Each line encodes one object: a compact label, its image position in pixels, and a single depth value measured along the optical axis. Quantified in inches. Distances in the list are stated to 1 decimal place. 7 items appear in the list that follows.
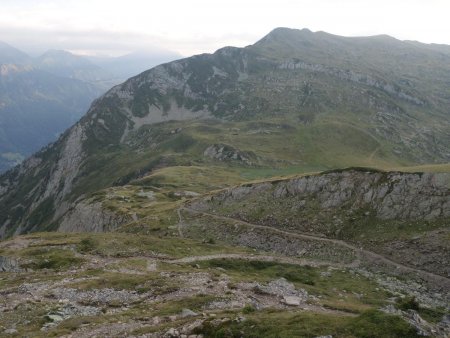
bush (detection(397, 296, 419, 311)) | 1637.6
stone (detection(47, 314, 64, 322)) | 1653.2
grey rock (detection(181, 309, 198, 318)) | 1562.5
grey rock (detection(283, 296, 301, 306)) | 1795.0
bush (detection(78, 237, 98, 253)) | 2935.5
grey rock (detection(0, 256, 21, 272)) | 2578.7
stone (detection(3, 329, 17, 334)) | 1524.4
